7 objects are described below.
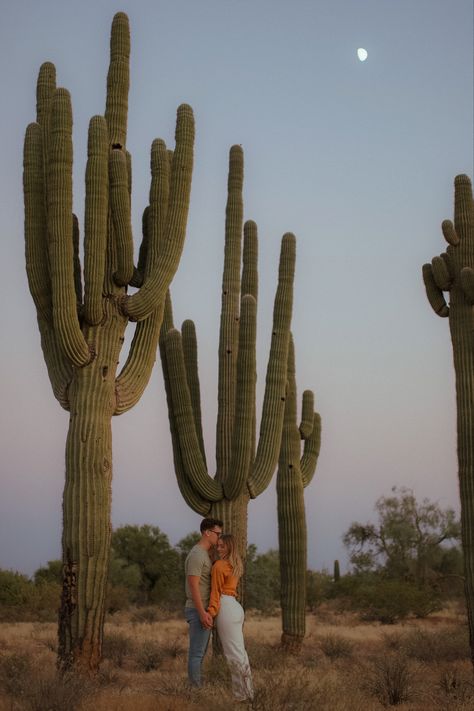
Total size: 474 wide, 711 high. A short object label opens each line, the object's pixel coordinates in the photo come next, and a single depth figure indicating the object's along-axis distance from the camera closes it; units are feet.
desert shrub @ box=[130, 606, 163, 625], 74.02
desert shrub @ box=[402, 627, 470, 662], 49.65
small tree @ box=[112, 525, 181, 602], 96.12
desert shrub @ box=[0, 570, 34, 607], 77.10
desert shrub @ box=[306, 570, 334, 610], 94.53
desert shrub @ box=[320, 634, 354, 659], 50.29
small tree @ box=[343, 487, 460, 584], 99.60
